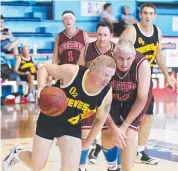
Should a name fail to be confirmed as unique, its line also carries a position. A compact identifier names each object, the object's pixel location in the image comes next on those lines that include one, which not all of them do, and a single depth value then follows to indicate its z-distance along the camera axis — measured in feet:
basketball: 16.72
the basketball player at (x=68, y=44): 29.32
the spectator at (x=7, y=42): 56.02
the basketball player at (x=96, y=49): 21.45
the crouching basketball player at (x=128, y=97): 18.55
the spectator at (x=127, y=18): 61.53
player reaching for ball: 17.44
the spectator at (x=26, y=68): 54.23
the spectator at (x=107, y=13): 61.29
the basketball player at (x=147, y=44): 23.95
